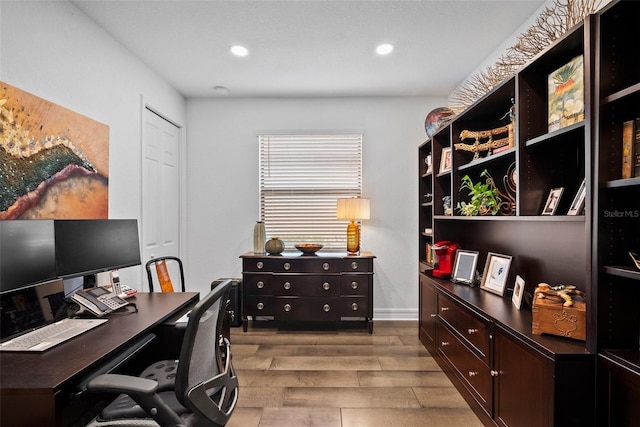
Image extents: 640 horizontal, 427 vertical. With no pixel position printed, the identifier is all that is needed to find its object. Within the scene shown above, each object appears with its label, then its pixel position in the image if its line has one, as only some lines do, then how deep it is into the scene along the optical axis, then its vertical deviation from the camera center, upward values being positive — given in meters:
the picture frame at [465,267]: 2.58 -0.44
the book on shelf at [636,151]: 1.19 +0.23
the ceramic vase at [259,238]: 3.69 -0.29
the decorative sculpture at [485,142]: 2.09 +0.52
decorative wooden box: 1.41 -0.47
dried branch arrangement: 1.57 +0.95
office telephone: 1.87 -0.53
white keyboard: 1.39 -0.58
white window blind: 3.97 +0.37
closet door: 3.17 +0.27
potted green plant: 2.20 +0.10
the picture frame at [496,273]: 2.22 -0.43
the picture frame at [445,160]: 2.88 +0.48
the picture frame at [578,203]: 1.51 +0.05
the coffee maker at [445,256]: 2.84 -0.38
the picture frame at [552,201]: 1.67 +0.06
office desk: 1.07 -0.58
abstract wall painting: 1.76 +0.33
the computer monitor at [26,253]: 1.49 -0.20
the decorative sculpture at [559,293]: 1.46 -0.37
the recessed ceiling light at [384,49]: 2.72 +1.41
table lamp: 3.60 -0.01
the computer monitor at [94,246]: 1.85 -0.21
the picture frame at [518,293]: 1.93 -0.48
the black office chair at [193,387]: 1.15 -0.67
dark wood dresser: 3.49 -0.82
